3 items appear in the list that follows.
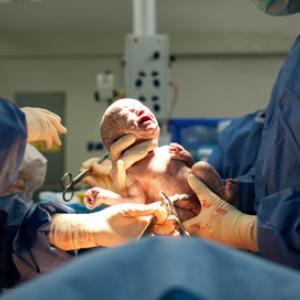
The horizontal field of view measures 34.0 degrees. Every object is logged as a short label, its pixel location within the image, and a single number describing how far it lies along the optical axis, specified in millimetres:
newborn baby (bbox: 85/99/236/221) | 1211
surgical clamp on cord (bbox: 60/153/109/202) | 1346
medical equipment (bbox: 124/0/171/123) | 2547
